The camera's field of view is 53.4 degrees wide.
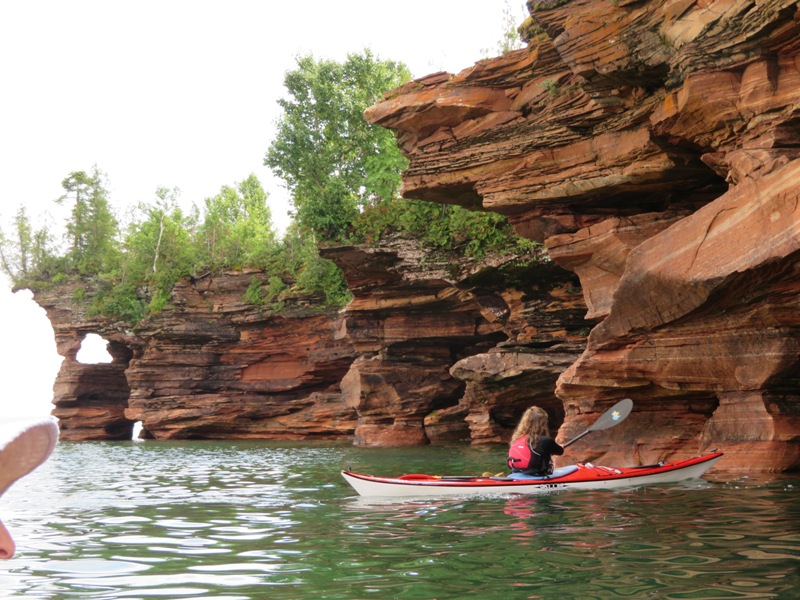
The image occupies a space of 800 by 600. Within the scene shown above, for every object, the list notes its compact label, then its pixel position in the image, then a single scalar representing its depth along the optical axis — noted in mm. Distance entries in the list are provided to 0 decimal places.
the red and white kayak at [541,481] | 12516
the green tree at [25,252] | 50219
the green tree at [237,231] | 44094
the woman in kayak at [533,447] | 12969
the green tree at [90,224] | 51188
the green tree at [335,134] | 37625
